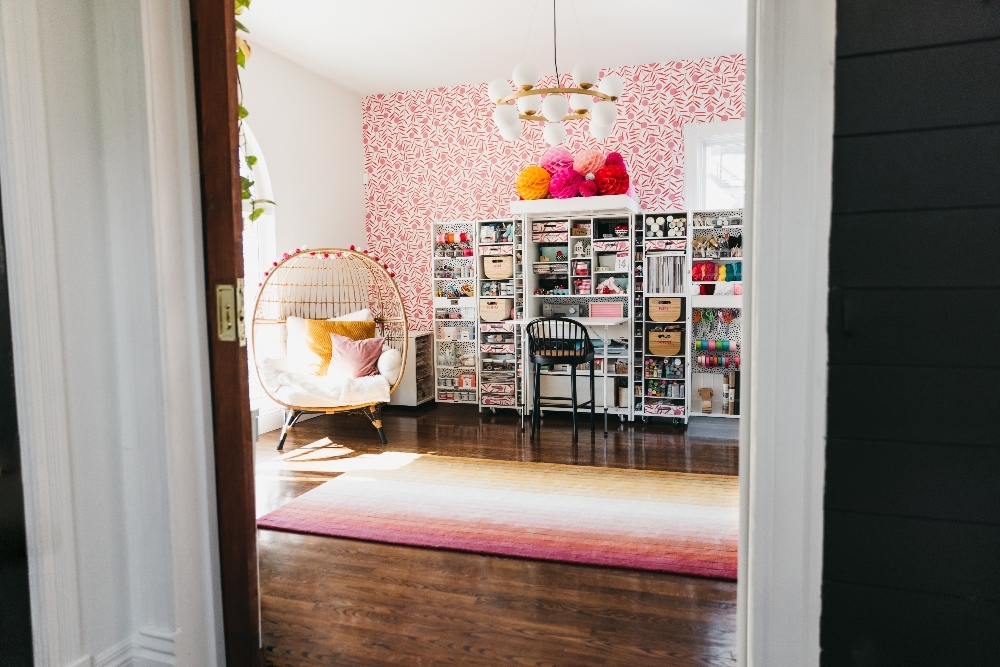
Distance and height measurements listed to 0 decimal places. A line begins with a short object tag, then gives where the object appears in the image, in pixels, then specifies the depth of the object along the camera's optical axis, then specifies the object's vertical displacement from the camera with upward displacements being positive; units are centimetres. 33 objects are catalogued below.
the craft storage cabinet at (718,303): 523 -10
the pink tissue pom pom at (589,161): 518 +107
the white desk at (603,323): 493 -23
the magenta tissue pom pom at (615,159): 512 +106
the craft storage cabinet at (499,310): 554 -13
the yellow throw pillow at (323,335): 499 -31
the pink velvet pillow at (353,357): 491 -47
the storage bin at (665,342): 512 -40
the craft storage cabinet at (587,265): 521 +24
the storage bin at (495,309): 559 -13
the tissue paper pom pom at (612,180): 506 +88
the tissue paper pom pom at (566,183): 520 +89
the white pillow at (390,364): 491 -53
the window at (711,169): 548 +105
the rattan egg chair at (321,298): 490 -1
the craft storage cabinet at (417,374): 581 -72
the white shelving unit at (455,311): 586 -15
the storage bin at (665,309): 510 -14
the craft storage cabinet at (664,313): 512 -17
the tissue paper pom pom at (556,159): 531 +111
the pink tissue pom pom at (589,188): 512 +83
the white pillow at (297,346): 502 -38
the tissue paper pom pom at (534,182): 532 +92
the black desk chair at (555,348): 455 -39
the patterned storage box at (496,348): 564 -47
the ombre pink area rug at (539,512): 267 -107
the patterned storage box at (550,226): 541 +57
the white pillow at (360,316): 541 -17
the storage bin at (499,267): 552 +24
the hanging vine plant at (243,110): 174 +51
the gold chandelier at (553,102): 381 +119
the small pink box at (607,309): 523 -13
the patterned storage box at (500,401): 565 -93
